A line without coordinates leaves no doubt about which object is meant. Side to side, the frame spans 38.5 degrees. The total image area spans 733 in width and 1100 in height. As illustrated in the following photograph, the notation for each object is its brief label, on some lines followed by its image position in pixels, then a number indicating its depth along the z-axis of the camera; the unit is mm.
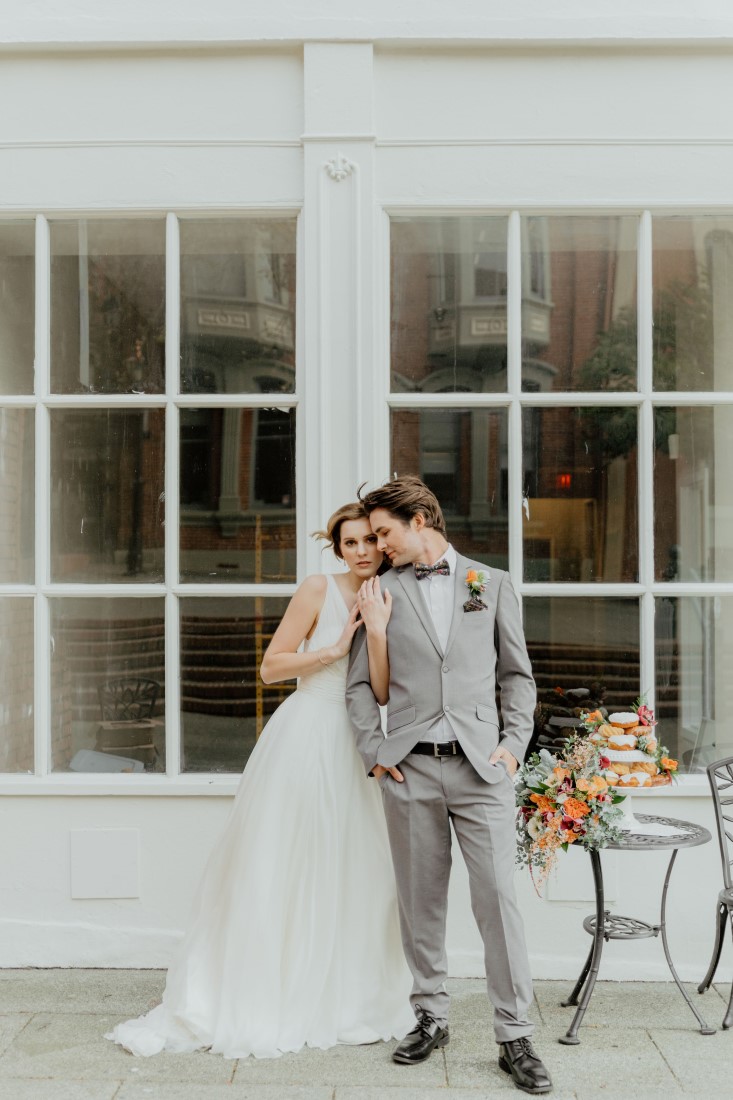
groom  3627
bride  3795
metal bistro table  3842
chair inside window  4750
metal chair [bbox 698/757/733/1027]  4117
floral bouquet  3791
